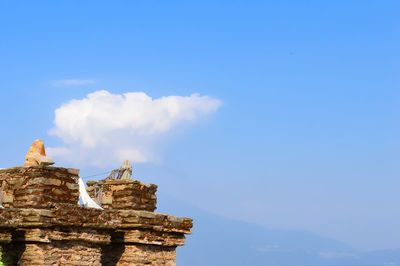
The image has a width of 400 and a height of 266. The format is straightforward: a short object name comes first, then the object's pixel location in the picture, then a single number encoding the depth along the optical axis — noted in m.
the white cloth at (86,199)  17.30
